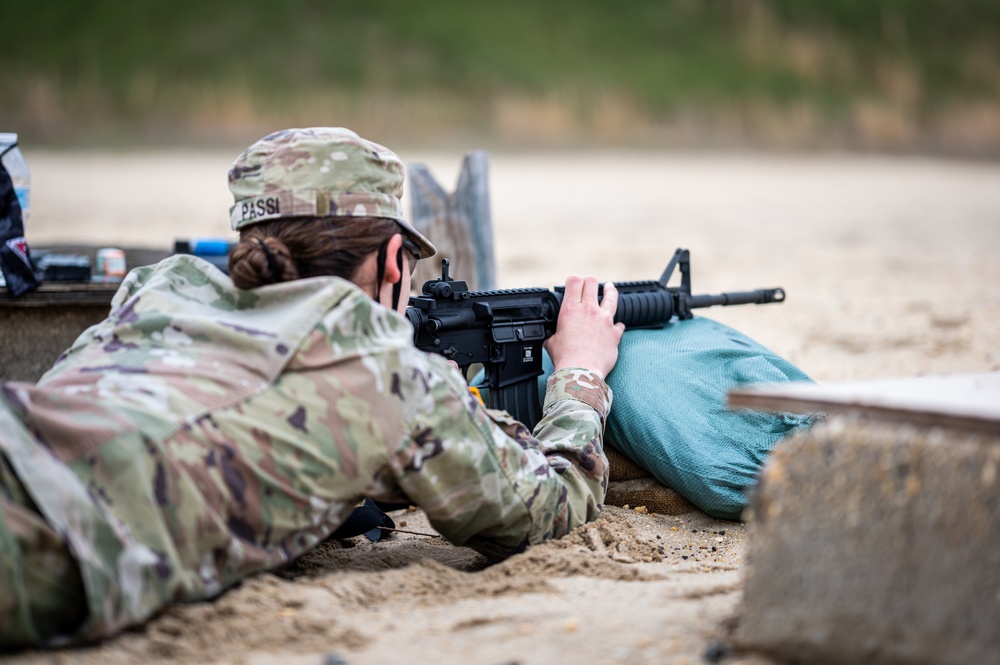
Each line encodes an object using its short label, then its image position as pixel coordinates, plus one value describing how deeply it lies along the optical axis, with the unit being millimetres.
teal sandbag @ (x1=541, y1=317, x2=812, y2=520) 6949
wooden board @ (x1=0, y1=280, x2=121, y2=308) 8703
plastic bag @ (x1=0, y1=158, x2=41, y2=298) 8531
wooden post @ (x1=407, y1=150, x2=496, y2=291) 11250
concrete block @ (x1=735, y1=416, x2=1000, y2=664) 3793
